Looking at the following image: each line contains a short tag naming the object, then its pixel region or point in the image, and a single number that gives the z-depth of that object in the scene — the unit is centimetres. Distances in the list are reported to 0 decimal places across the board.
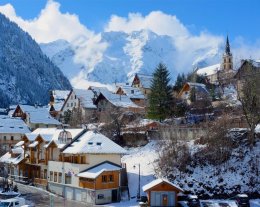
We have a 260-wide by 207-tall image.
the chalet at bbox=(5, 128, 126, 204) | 4925
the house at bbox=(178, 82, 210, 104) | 8275
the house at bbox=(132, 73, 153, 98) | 10947
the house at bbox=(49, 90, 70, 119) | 11100
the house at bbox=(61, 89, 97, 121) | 9425
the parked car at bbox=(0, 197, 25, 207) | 4309
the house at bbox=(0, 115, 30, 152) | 8750
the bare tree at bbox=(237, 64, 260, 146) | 5312
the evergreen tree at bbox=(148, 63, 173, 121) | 6769
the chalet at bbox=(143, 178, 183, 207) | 4519
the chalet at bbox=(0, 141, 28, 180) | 6519
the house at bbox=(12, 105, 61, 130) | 9750
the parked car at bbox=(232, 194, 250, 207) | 4484
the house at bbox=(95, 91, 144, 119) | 8768
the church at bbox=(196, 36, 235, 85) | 13248
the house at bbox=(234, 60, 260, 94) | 6269
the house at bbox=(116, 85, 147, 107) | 9951
